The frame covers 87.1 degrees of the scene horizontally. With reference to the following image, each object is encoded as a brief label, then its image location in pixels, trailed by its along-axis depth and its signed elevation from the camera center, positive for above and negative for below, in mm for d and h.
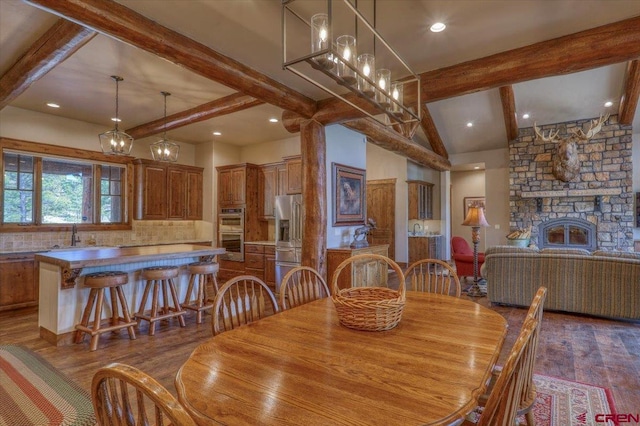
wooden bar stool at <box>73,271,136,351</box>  3332 -910
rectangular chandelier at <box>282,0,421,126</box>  1761 +1006
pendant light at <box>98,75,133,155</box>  3990 +926
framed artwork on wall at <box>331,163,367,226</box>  5223 +407
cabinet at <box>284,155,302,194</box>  5707 +784
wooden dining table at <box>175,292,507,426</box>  923 -527
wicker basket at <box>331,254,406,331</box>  1556 -435
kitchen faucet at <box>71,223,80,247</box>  5379 -275
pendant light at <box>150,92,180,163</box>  4449 +916
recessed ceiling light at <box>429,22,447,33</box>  2812 +1634
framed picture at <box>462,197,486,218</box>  10859 +599
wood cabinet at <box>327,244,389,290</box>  4668 -711
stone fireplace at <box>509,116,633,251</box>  6965 +589
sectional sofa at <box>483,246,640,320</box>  4023 -767
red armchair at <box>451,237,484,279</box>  6219 -713
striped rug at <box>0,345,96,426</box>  2186 -1284
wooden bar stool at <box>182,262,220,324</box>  4148 -882
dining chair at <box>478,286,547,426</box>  1233 -597
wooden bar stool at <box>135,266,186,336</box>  3787 -907
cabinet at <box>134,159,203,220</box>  6152 +546
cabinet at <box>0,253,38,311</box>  4512 -866
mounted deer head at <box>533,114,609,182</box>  7116 +1396
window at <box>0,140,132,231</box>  4980 +460
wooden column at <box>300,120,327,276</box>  4445 +373
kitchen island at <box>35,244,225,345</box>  3344 -625
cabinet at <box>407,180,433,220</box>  8469 +515
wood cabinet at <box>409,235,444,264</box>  8508 -720
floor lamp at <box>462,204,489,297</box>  5473 -126
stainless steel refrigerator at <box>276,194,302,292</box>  5156 -215
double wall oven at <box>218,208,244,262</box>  6383 -269
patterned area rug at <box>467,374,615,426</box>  2139 -1262
